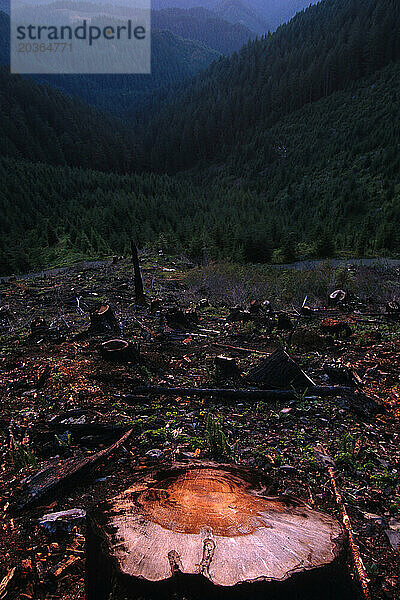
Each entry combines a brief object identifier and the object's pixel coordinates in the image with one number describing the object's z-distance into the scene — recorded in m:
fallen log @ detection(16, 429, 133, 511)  1.96
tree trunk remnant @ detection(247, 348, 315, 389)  3.83
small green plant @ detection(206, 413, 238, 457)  2.57
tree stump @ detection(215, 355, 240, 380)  4.26
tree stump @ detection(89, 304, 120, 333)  6.18
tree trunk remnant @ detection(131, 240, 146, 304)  9.12
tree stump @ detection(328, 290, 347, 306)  9.52
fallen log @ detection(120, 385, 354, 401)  3.66
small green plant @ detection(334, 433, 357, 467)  2.53
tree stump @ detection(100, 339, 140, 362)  4.46
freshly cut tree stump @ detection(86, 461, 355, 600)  1.10
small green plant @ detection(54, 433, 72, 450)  2.59
